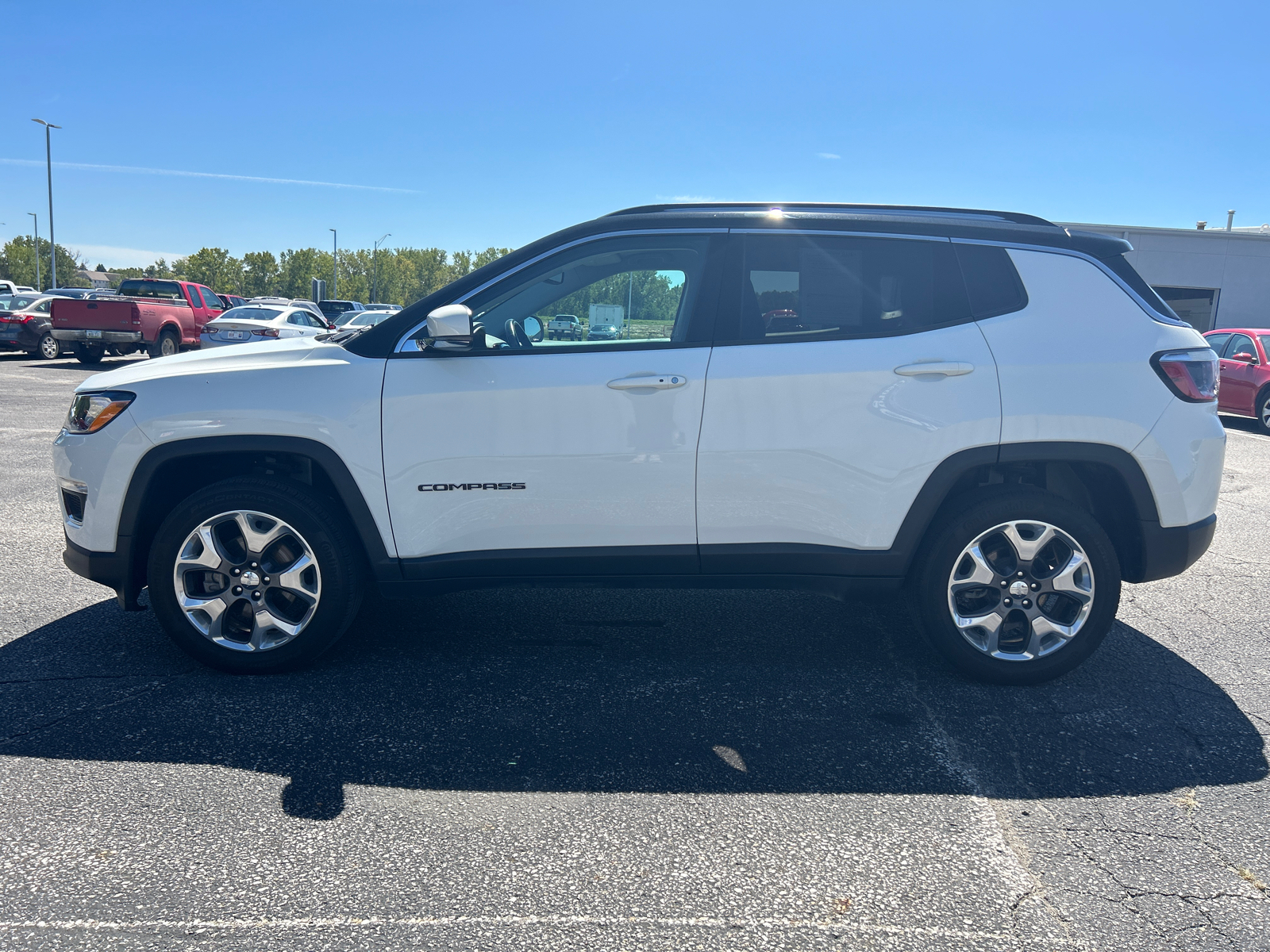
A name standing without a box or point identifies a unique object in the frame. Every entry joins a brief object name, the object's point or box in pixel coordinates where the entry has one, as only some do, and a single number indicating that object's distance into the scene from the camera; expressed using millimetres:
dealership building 28594
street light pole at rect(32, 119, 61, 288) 51125
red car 13992
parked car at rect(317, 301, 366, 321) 45969
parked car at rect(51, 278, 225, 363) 19906
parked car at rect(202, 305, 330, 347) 17500
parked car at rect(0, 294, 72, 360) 21125
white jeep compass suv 3602
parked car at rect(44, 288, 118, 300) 21188
